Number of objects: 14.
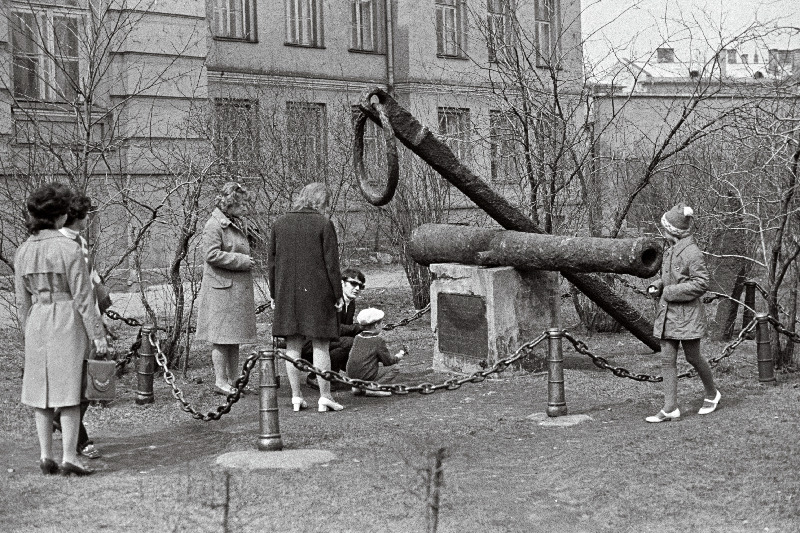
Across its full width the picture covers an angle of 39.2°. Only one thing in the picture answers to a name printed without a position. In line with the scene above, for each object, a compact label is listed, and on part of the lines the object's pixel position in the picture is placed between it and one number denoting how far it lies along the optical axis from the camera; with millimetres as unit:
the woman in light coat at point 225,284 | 9023
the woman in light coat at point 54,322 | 6406
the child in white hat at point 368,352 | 9070
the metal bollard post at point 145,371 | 9023
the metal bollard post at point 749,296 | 10983
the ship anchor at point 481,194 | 8711
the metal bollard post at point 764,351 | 9461
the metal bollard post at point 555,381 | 8242
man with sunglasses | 9250
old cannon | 9094
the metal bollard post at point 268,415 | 7027
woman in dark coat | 8359
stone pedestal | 9953
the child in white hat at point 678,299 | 7793
